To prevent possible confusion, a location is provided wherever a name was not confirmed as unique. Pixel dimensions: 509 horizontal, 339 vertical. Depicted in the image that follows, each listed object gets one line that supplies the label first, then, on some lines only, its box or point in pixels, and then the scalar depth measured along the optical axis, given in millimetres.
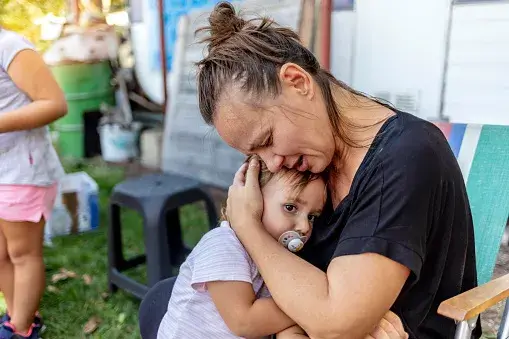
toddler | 1384
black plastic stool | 2799
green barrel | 6027
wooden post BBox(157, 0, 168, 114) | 5470
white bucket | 6121
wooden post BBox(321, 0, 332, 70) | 3799
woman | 1164
